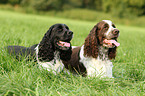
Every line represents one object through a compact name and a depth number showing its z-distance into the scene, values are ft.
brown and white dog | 11.17
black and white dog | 10.81
